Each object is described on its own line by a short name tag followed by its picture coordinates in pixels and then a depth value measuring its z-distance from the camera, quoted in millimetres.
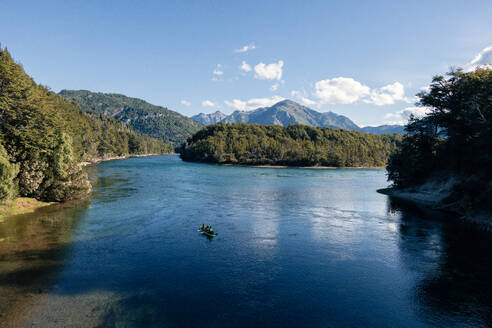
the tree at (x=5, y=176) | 41750
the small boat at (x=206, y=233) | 40938
